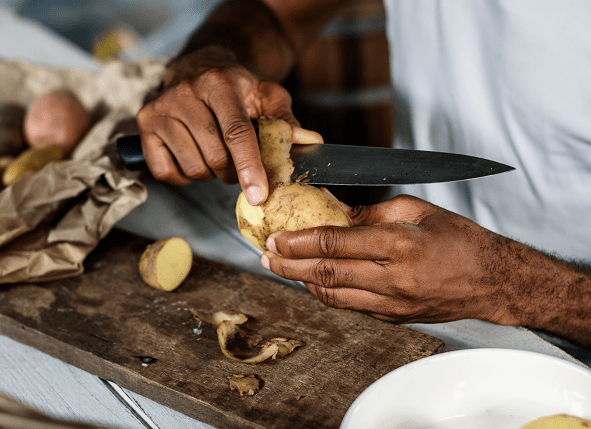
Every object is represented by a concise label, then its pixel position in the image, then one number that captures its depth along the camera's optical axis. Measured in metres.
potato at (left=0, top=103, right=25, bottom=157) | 1.40
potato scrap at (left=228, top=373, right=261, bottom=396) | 0.67
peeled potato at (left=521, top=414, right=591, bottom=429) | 0.48
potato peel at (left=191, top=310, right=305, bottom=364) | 0.74
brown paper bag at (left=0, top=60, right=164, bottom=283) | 0.95
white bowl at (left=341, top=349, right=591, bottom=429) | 0.52
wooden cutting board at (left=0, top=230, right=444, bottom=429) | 0.67
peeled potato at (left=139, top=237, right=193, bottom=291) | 0.90
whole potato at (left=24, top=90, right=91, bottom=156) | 1.34
